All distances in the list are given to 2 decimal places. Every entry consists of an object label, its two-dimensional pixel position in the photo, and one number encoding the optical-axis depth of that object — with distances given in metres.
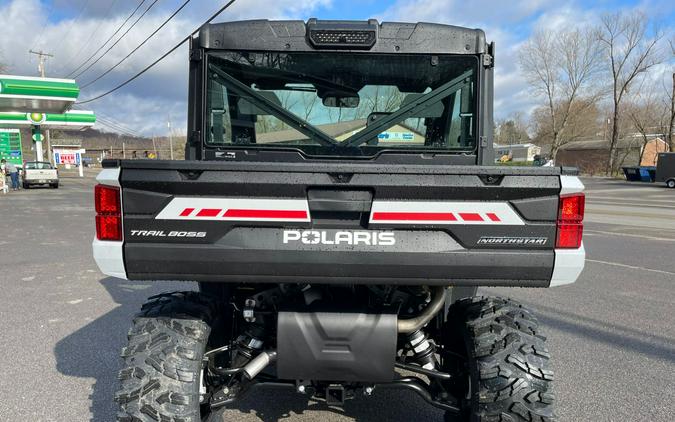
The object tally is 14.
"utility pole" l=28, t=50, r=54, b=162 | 34.06
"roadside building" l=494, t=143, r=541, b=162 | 78.50
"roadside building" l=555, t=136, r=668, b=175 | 61.59
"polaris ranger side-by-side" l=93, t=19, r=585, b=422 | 2.19
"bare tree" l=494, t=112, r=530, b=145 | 90.88
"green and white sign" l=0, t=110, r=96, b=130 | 32.81
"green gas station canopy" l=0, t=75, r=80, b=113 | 24.41
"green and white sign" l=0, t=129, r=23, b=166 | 41.44
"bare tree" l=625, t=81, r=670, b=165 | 56.19
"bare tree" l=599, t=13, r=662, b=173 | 53.03
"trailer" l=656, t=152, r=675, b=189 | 35.09
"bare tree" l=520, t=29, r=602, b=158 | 56.12
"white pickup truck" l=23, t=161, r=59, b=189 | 28.69
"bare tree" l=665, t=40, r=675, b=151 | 46.77
